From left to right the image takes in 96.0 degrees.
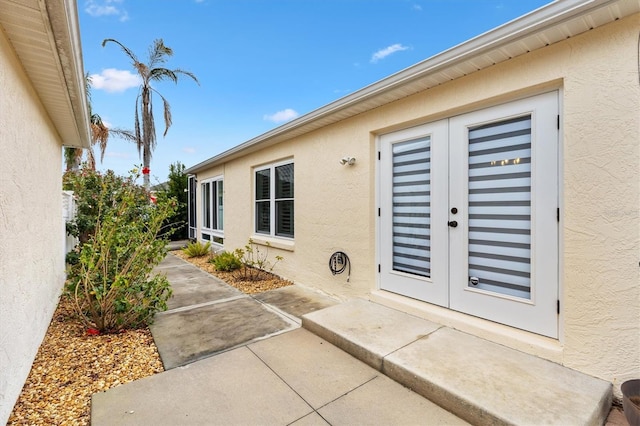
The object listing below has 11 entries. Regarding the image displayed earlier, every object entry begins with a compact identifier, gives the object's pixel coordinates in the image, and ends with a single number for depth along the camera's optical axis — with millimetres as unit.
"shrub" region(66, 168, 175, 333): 3373
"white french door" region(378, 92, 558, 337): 2656
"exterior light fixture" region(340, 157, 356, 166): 4320
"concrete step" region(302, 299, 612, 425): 1910
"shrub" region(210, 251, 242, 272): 6681
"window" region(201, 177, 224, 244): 9250
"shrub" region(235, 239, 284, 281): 6130
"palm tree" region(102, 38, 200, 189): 12422
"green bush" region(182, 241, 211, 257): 8891
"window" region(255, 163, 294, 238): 6023
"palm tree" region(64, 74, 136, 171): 11750
